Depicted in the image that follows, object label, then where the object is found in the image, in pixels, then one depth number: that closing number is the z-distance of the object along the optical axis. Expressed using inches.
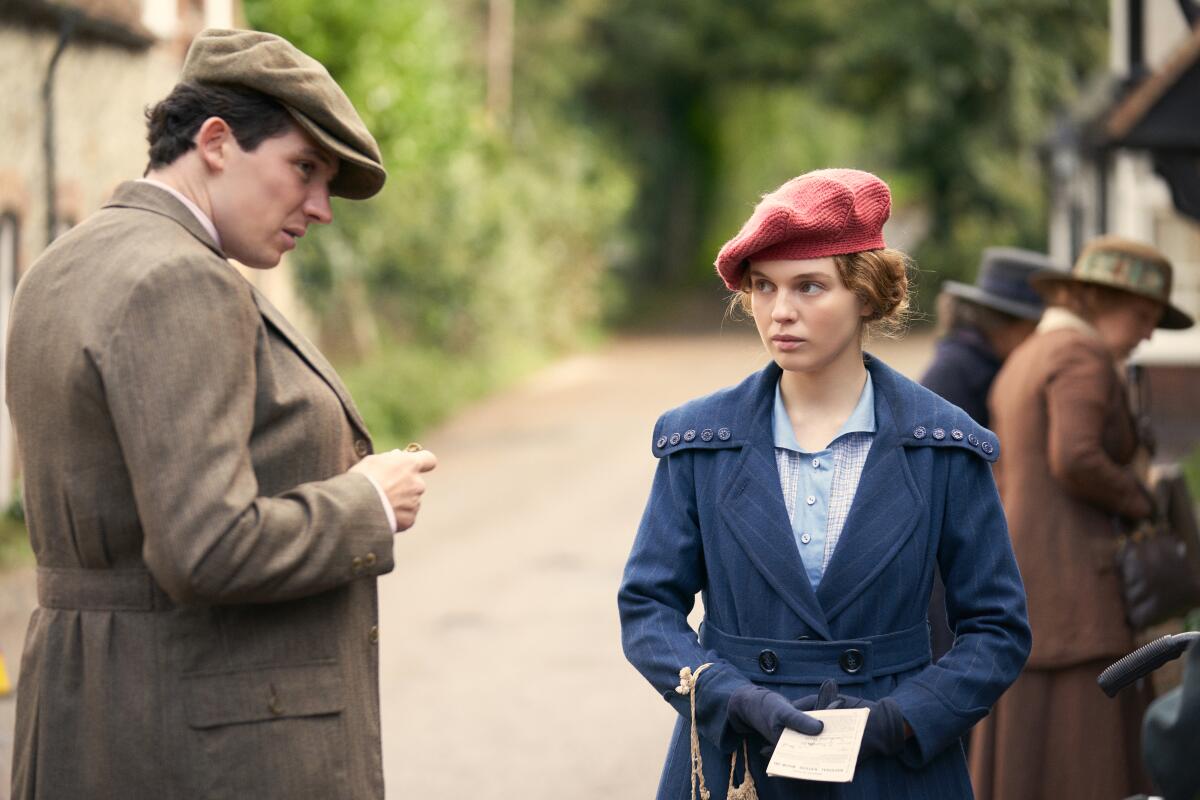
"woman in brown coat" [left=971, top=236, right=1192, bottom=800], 188.4
